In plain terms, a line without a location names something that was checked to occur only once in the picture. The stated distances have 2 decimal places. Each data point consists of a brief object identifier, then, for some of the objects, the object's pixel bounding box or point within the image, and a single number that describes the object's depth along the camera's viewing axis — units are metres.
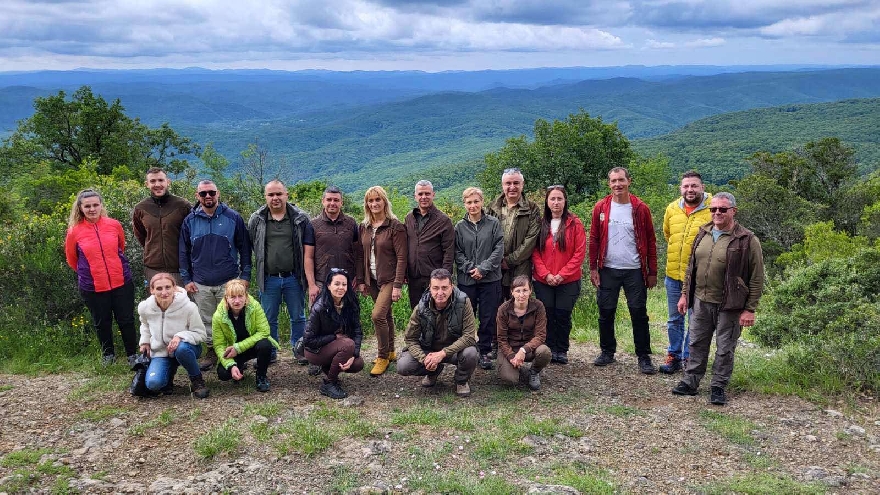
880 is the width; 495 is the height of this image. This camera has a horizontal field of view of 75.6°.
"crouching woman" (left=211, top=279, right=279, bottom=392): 5.60
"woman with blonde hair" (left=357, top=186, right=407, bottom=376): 6.05
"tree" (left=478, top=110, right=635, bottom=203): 38.38
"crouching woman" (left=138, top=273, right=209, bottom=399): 5.57
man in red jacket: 6.13
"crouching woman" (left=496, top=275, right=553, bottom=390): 5.79
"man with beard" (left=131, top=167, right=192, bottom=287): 6.25
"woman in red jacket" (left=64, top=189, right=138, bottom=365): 6.22
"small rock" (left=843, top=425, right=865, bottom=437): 4.86
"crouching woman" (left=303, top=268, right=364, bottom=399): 5.71
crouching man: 5.66
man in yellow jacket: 5.94
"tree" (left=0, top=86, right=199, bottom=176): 34.50
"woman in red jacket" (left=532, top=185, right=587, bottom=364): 6.18
